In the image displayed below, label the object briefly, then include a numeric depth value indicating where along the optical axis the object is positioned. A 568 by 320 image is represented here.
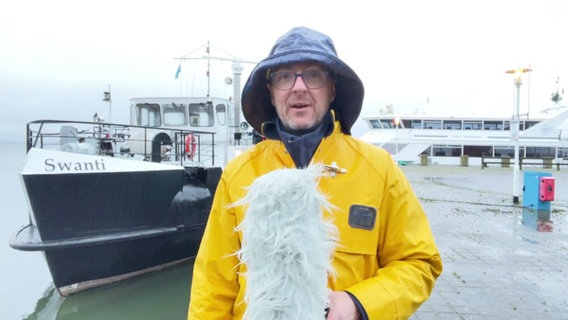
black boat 5.36
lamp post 11.33
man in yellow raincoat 1.41
